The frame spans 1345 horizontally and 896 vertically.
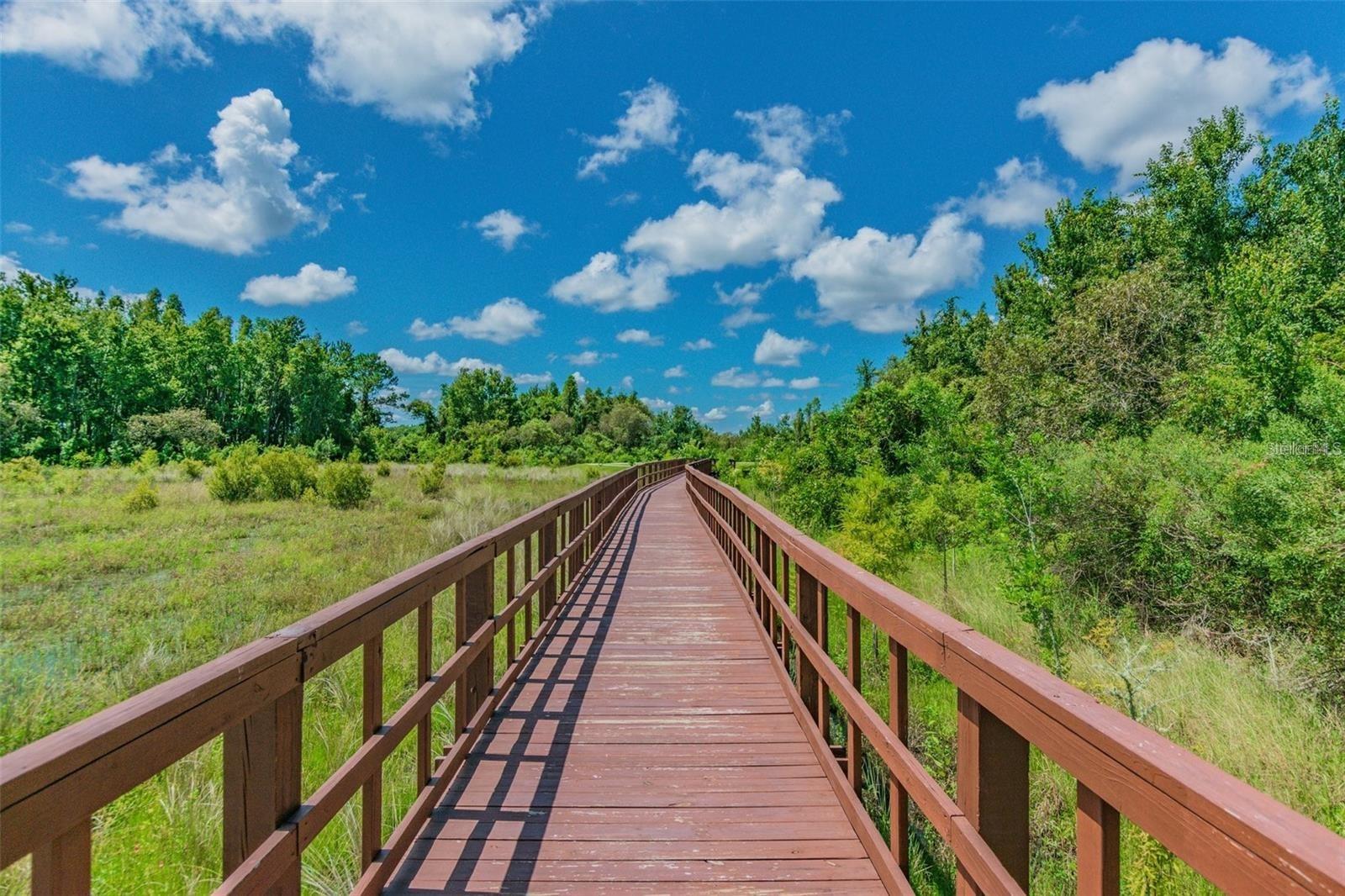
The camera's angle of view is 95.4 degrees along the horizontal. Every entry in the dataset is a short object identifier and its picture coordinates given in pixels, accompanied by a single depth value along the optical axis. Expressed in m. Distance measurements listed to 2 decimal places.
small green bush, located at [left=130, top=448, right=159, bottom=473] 25.23
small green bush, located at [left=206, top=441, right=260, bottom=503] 18.84
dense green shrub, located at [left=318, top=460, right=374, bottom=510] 18.09
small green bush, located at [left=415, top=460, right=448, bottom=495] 21.11
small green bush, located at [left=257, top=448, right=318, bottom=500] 19.47
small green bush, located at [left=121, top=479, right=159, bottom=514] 16.39
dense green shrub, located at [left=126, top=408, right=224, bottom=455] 43.69
